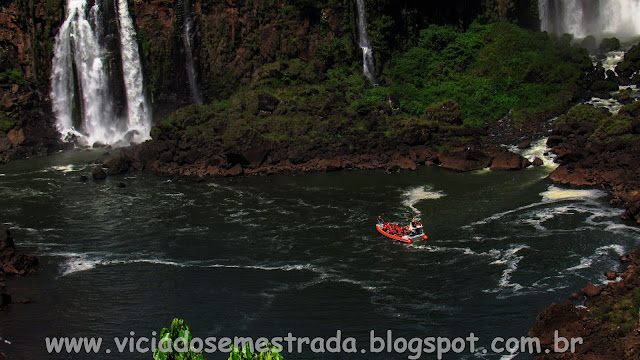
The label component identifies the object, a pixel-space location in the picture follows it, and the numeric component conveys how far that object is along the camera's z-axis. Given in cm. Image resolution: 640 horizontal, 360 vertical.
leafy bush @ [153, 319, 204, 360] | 1844
